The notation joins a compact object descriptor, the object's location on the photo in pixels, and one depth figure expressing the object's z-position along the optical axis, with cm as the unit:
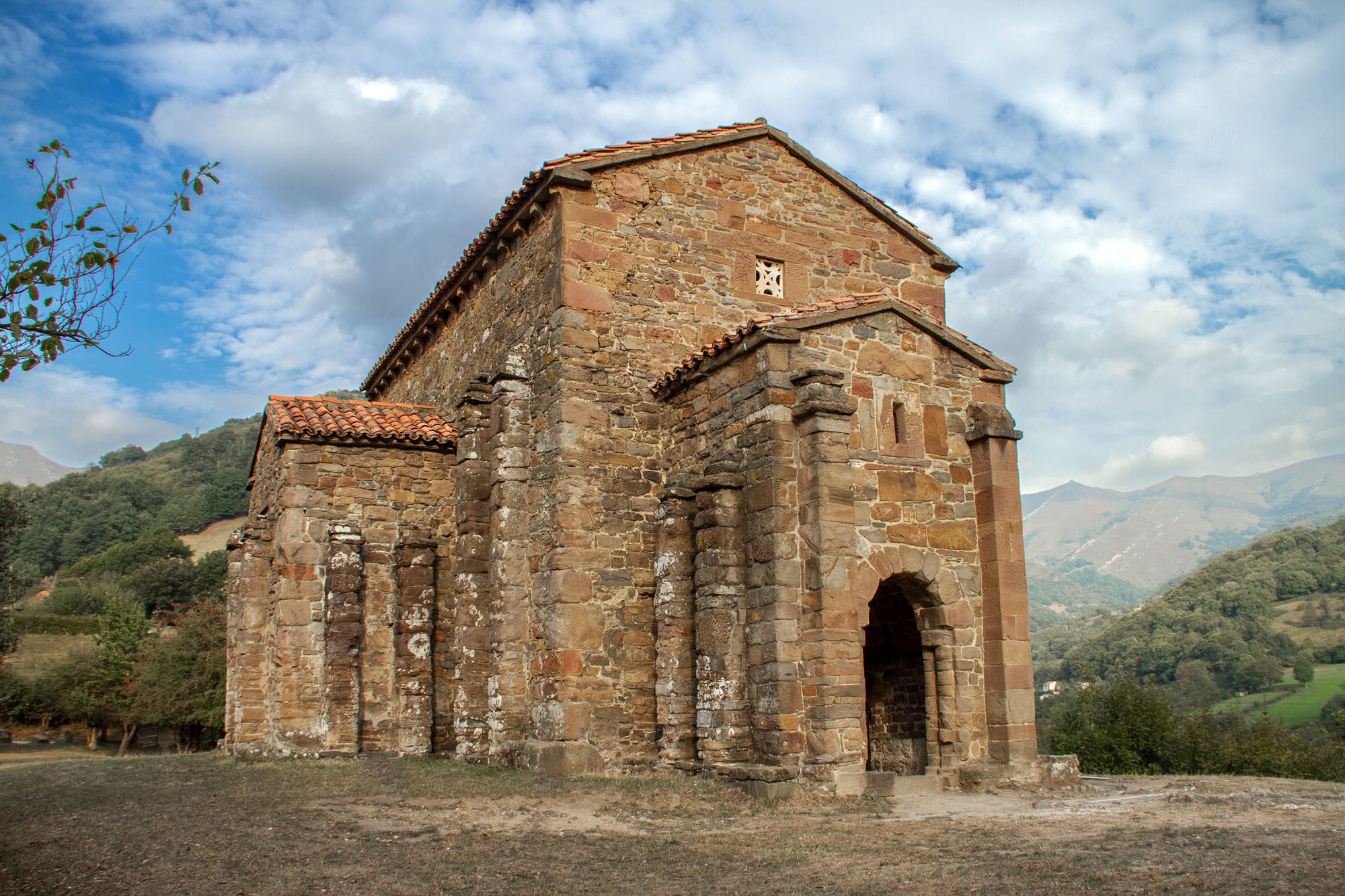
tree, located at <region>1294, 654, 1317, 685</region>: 5541
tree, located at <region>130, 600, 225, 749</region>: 3069
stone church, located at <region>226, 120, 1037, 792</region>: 1133
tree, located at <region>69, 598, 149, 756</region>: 3700
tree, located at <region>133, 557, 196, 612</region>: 5800
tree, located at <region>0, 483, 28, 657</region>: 2770
